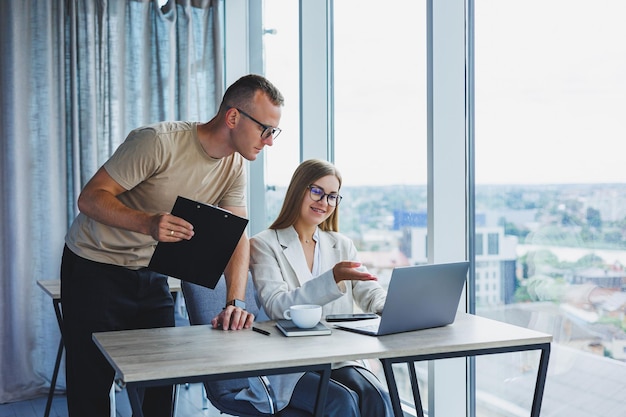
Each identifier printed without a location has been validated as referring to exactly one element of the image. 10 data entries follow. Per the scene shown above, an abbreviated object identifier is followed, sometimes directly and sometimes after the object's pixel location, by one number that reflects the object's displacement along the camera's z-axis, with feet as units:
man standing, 7.09
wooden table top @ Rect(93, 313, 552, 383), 5.11
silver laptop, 5.99
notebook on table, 6.23
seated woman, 6.81
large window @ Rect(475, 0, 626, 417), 6.95
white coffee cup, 6.37
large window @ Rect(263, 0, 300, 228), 13.14
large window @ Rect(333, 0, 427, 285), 9.76
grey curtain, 12.74
